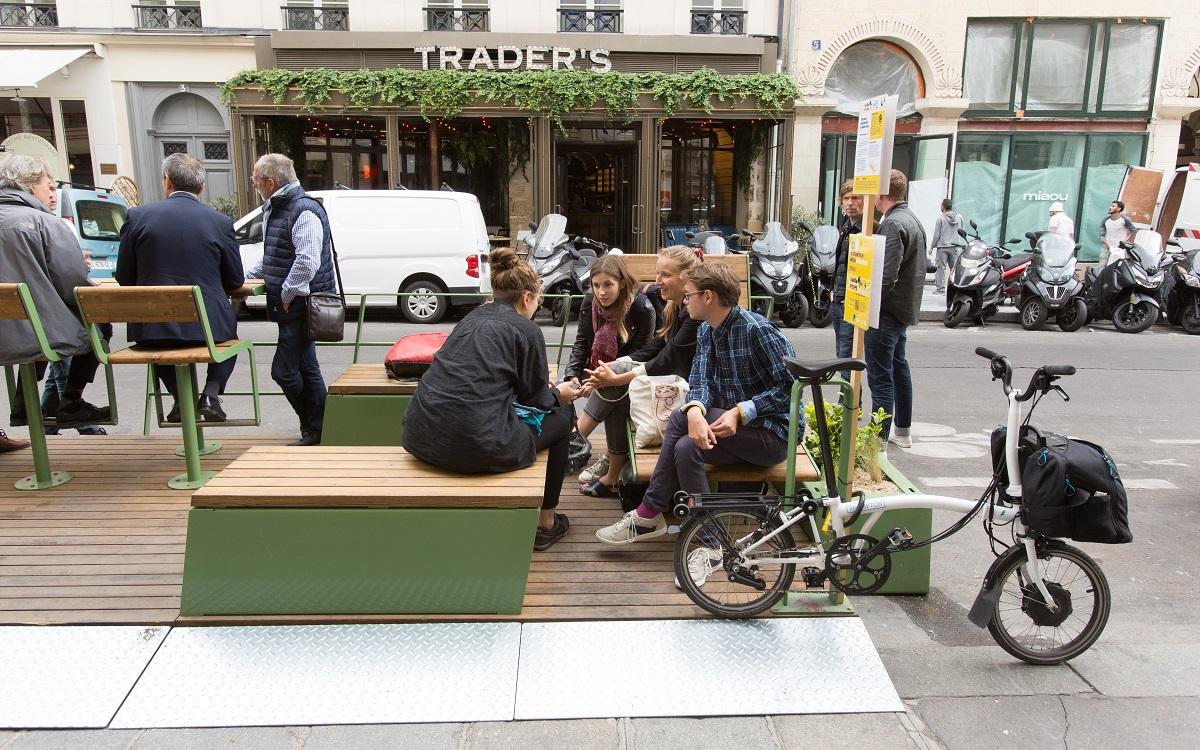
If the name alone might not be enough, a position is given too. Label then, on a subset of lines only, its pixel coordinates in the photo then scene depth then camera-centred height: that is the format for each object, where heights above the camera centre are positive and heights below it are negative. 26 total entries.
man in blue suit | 4.85 -0.31
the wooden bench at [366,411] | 4.80 -1.20
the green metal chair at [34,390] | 4.22 -1.02
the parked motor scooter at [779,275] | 12.28 -1.16
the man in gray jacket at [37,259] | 4.51 -0.36
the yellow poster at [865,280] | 3.38 -0.34
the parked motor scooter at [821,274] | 12.45 -1.16
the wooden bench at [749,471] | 3.74 -1.19
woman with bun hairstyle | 3.39 -0.79
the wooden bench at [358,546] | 3.18 -1.28
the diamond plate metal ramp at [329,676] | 2.86 -1.64
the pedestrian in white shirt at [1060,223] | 13.27 -0.47
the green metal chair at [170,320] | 4.25 -0.68
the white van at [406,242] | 12.17 -0.70
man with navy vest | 5.18 -0.40
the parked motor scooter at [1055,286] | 12.53 -1.33
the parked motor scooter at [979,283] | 12.72 -1.32
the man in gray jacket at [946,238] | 14.27 -0.75
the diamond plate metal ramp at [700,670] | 2.93 -1.66
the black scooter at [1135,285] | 12.34 -1.30
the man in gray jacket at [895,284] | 5.61 -0.59
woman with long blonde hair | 4.53 -0.87
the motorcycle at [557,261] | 12.55 -1.00
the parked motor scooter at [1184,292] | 12.41 -1.42
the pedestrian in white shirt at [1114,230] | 13.98 -0.60
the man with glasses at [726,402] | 3.63 -0.88
